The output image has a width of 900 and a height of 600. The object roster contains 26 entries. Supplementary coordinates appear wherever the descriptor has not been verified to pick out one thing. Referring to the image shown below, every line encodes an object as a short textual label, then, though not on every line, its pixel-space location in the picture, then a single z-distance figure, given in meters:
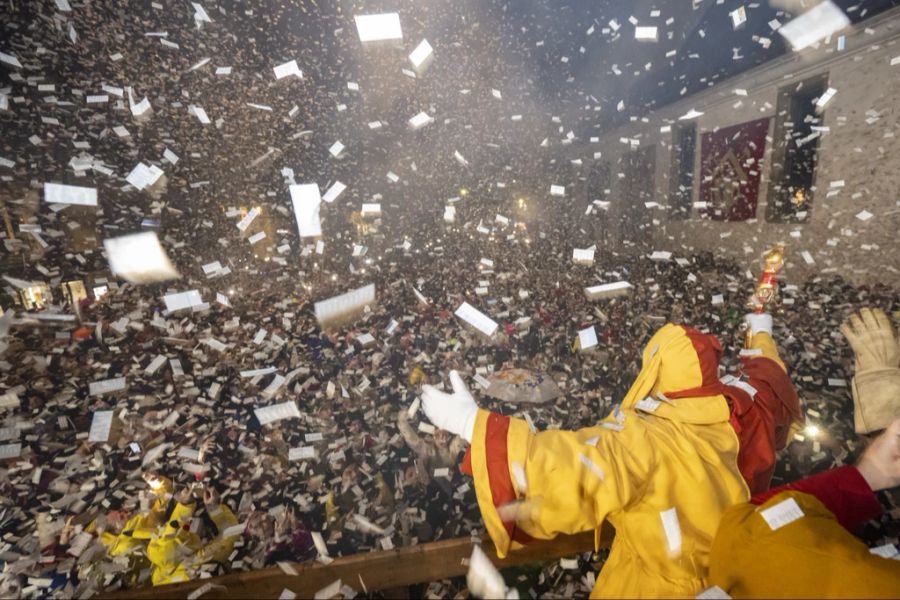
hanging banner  8.62
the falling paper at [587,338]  5.33
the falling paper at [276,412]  3.92
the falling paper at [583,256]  9.41
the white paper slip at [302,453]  3.56
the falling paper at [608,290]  6.99
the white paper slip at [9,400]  3.74
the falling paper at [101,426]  3.55
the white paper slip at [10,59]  5.05
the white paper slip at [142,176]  4.76
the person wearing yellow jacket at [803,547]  0.96
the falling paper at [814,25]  6.95
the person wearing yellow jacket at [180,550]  2.54
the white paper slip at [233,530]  2.83
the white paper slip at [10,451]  3.31
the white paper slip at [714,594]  1.17
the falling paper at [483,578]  1.64
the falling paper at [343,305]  6.49
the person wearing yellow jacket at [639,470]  1.34
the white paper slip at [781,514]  1.17
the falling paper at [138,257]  6.99
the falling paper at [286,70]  5.22
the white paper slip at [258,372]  4.59
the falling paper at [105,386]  3.94
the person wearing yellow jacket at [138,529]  2.71
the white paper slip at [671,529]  1.45
